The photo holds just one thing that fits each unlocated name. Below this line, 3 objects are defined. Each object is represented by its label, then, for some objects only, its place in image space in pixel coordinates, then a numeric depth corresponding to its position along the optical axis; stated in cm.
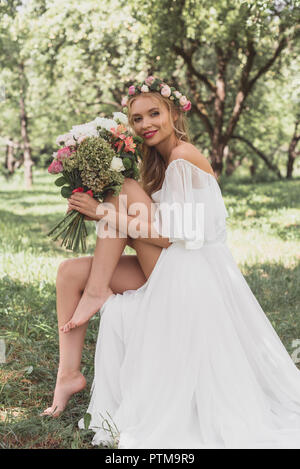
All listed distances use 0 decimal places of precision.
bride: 268
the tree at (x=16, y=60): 1274
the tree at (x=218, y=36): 1002
